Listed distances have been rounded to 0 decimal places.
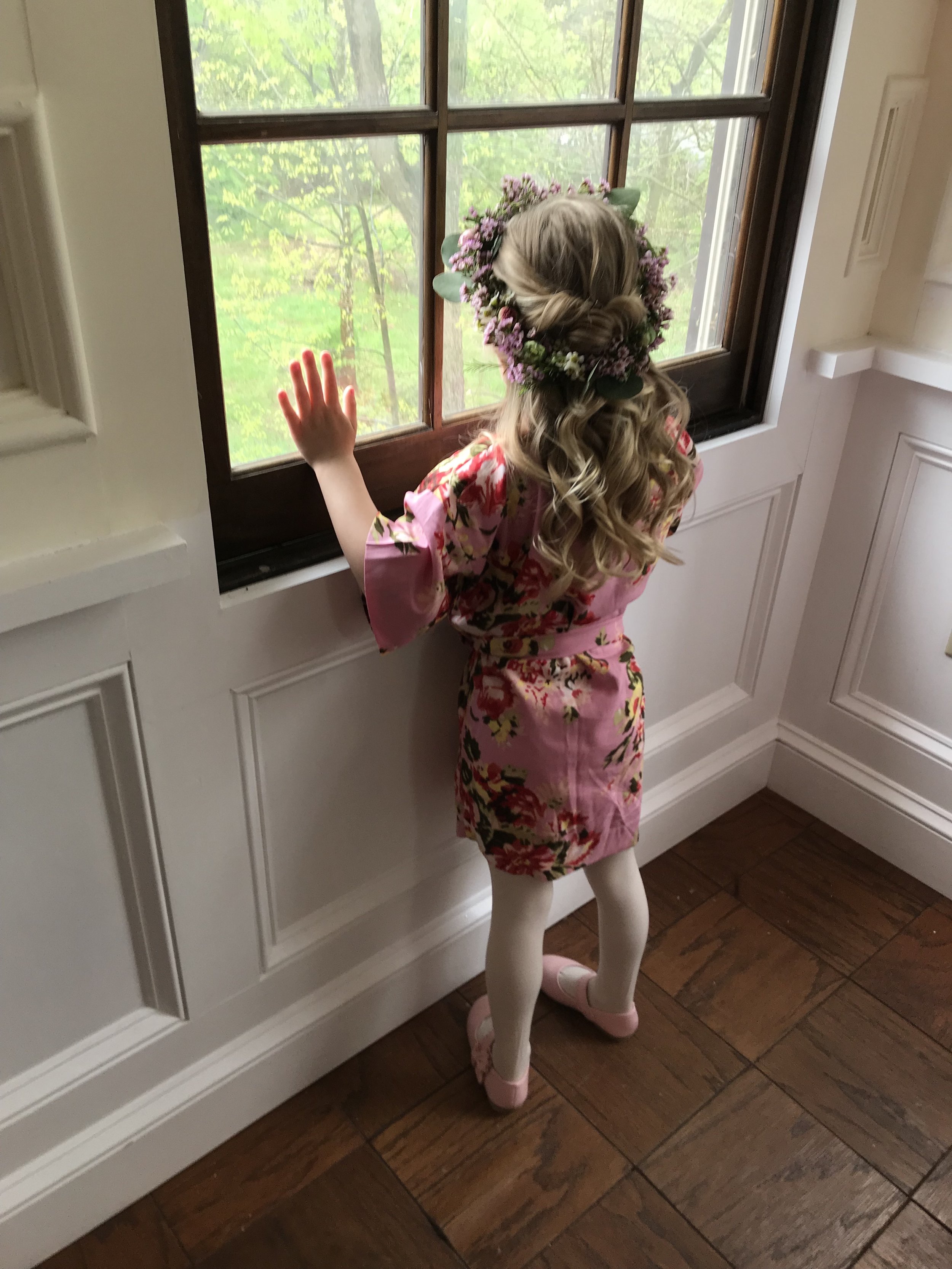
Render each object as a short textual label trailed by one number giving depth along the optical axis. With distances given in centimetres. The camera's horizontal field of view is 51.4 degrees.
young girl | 93
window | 92
